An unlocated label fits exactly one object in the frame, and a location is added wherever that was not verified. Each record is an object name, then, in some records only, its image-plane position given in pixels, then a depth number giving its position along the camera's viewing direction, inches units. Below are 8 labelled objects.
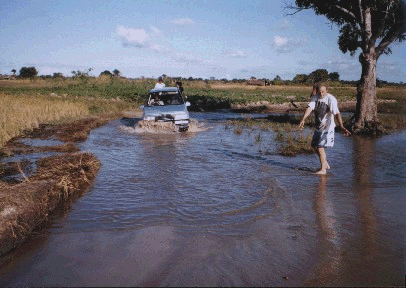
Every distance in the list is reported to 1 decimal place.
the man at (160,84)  682.5
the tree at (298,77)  2882.6
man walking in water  287.0
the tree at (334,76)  3214.1
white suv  530.9
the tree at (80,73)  1872.5
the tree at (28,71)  3595.0
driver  563.8
